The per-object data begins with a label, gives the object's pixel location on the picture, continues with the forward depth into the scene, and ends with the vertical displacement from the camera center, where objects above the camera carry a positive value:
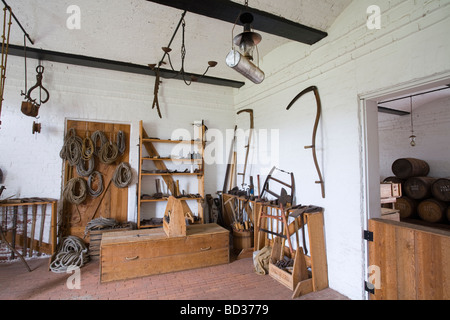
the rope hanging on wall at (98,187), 4.33 -0.25
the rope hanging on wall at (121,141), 4.49 +0.58
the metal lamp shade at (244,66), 2.33 +1.11
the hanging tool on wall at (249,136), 4.76 +0.72
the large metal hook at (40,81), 3.85 +1.51
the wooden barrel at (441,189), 4.57 -0.35
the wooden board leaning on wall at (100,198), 4.28 -0.52
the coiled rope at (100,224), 4.05 -0.93
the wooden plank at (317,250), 2.88 -1.00
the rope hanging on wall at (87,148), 4.24 +0.42
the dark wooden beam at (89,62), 3.83 +1.97
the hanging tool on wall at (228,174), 5.38 -0.06
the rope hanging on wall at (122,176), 4.41 -0.09
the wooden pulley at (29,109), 3.36 +0.92
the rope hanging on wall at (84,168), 4.25 +0.06
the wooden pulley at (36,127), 3.91 +0.74
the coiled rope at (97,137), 4.37 +0.62
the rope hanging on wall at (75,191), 4.12 -0.35
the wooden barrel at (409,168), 5.12 +0.08
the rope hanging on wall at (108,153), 4.34 +0.34
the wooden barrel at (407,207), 5.03 -0.77
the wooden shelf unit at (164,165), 4.41 +0.13
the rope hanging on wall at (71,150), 4.12 +0.38
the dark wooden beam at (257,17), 2.54 +1.83
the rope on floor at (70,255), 3.47 -1.33
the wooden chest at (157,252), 3.06 -1.14
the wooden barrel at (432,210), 4.63 -0.79
